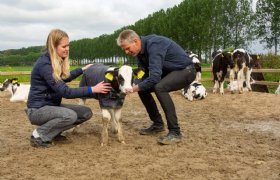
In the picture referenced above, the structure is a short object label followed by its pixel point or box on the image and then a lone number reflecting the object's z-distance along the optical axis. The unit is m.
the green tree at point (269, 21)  48.69
